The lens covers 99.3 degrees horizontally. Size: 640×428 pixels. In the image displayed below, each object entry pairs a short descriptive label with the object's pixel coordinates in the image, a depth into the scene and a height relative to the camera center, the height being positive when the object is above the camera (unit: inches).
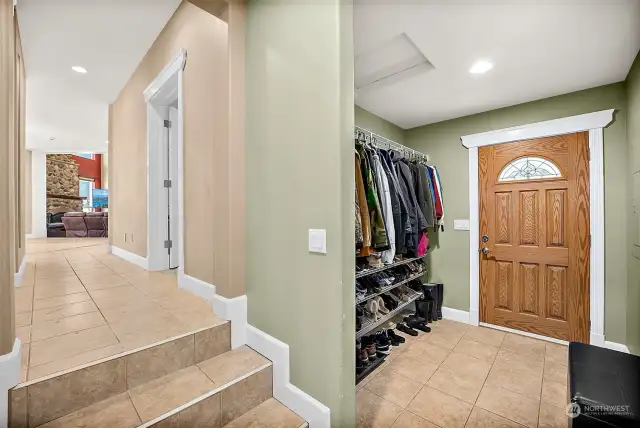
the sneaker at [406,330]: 112.5 -49.6
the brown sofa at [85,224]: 279.7 -10.3
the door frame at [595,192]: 96.0 +6.9
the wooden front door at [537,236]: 101.3 -9.6
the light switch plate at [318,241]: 50.6 -5.2
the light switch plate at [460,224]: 126.8 -5.8
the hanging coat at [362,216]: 71.9 -0.9
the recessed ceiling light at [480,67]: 83.5 +45.8
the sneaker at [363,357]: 84.0 -45.4
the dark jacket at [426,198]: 107.5 +5.8
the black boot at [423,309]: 123.2 -43.9
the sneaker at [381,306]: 97.8 -34.2
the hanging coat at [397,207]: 89.9 +1.8
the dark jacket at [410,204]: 93.6 +3.0
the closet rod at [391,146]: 94.8 +27.8
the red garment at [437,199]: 117.5 +5.8
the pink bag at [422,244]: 109.2 -12.8
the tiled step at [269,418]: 51.7 -40.4
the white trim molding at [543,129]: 96.0 +32.7
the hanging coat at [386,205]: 84.0 +2.4
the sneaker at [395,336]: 105.2 -48.4
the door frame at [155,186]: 116.6 +12.0
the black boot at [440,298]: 129.3 -40.8
